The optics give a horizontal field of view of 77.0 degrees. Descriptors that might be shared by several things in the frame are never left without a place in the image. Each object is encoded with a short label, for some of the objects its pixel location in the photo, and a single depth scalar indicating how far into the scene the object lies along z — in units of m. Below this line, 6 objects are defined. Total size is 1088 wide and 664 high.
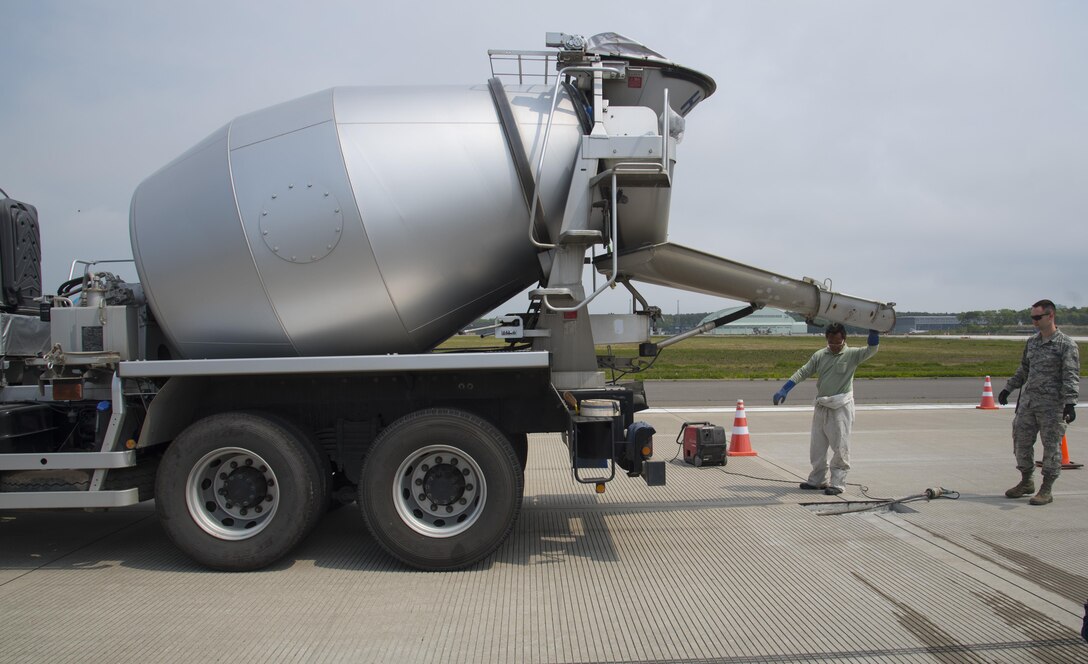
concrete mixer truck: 4.73
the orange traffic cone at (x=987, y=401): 12.91
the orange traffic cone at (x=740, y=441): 8.67
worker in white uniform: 6.67
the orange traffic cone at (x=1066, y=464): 7.63
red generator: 7.88
